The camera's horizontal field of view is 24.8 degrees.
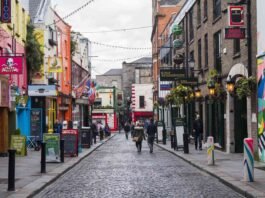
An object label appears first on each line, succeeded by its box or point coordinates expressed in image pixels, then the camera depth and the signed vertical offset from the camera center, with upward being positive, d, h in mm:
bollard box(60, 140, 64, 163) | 21712 -928
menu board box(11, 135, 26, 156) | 25109 -876
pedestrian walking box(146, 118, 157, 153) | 31427 -590
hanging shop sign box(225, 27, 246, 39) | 22141 +3248
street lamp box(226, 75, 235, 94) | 23109 +1377
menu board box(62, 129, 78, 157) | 26234 -856
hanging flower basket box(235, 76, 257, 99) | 21062 +1217
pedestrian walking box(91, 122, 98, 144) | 44550 -571
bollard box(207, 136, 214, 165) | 20039 -965
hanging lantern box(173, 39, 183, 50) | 42834 +5577
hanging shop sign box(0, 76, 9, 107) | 24766 +1298
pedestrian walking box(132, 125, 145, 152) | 32250 -755
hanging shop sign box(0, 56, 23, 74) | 23656 +2288
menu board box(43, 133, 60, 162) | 22078 -891
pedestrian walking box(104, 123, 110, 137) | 62356 -900
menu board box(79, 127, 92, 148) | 35750 -869
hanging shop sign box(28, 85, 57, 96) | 32688 +1777
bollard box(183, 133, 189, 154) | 27953 -1048
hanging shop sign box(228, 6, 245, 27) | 22241 +3892
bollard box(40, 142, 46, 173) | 17797 -1117
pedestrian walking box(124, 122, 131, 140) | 57656 -576
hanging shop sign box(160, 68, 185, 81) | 33812 +2682
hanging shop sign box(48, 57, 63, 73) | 36175 +3489
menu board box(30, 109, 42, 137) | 31889 -31
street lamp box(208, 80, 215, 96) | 27891 +1567
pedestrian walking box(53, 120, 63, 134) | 33931 -247
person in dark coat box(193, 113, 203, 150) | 29898 -409
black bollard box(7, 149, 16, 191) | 13614 -1151
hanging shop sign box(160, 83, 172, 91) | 49438 +2856
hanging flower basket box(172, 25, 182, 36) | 42866 +6555
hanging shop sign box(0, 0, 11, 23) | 23031 +4312
